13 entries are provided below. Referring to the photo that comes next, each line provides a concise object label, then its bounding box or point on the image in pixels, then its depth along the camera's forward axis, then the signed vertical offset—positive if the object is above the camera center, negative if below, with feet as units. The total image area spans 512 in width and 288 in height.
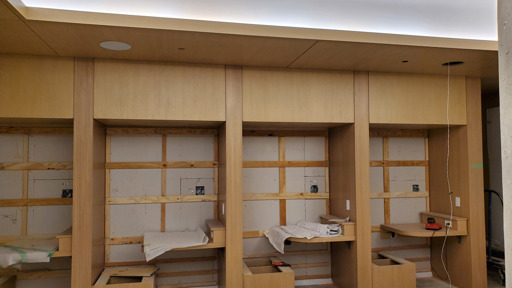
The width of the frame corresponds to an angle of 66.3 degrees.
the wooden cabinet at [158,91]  12.35 +2.40
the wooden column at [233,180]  13.09 -0.51
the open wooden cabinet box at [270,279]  13.07 -3.82
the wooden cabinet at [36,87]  11.71 +2.40
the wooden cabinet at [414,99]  14.48 +2.44
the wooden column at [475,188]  14.90 -0.96
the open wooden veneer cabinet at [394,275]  14.03 -4.02
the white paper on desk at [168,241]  12.53 -2.52
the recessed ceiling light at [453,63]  13.26 +3.41
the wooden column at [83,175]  12.08 -0.30
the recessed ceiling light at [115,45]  10.85 +3.39
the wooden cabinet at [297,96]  13.44 +2.41
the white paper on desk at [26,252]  11.66 -2.59
